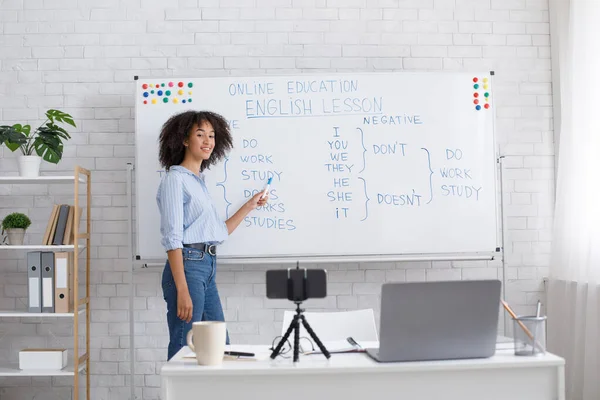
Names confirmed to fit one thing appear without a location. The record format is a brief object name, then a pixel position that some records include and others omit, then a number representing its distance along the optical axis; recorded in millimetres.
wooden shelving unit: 3168
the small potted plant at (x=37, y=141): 3223
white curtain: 3119
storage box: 3234
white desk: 1606
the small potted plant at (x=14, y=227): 3279
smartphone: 1700
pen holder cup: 1723
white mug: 1647
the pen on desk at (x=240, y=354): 1770
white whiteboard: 3361
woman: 2688
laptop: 1586
